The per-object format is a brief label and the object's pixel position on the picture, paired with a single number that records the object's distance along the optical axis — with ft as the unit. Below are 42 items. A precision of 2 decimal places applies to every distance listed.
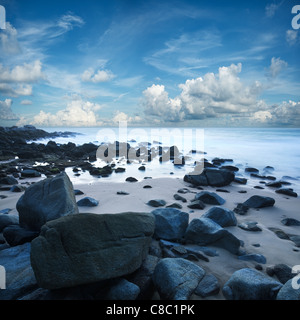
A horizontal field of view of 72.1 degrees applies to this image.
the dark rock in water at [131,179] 36.69
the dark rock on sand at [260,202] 23.21
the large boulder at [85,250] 8.50
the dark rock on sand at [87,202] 22.36
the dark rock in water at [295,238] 15.33
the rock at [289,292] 8.65
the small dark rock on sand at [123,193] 27.71
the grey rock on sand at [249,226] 17.34
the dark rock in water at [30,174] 38.40
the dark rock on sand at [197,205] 22.16
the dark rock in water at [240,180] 37.11
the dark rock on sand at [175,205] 22.46
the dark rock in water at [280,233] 16.34
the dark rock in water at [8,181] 32.07
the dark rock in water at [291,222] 18.98
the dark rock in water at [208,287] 9.88
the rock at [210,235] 13.83
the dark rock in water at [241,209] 21.58
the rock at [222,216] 17.44
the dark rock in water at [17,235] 13.51
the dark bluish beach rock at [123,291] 8.84
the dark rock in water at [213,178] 34.45
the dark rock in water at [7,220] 15.87
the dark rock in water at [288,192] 29.76
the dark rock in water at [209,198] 24.21
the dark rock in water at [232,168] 50.97
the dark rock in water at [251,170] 50.85
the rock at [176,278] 9.43
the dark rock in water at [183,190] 29.12
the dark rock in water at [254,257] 12.93
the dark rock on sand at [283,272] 11.28
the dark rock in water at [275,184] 35.63
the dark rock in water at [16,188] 28.22
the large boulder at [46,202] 13.64
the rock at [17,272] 9.16
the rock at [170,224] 14.88
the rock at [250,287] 9.37
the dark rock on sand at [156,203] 22.85
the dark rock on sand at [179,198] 25.12
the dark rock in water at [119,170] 45.61
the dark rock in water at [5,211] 20.44
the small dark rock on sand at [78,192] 27.61
